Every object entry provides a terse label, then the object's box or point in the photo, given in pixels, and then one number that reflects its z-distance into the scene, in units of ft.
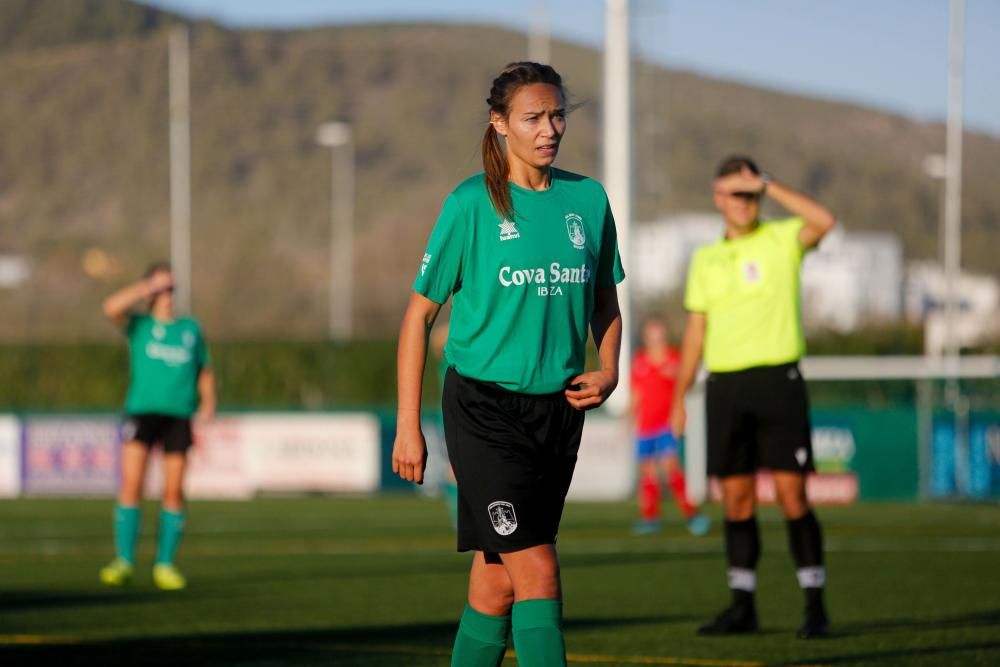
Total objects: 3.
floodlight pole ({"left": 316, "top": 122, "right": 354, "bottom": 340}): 237.25
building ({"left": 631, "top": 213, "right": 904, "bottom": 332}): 254.06
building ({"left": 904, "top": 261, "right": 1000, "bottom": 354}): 229.25
